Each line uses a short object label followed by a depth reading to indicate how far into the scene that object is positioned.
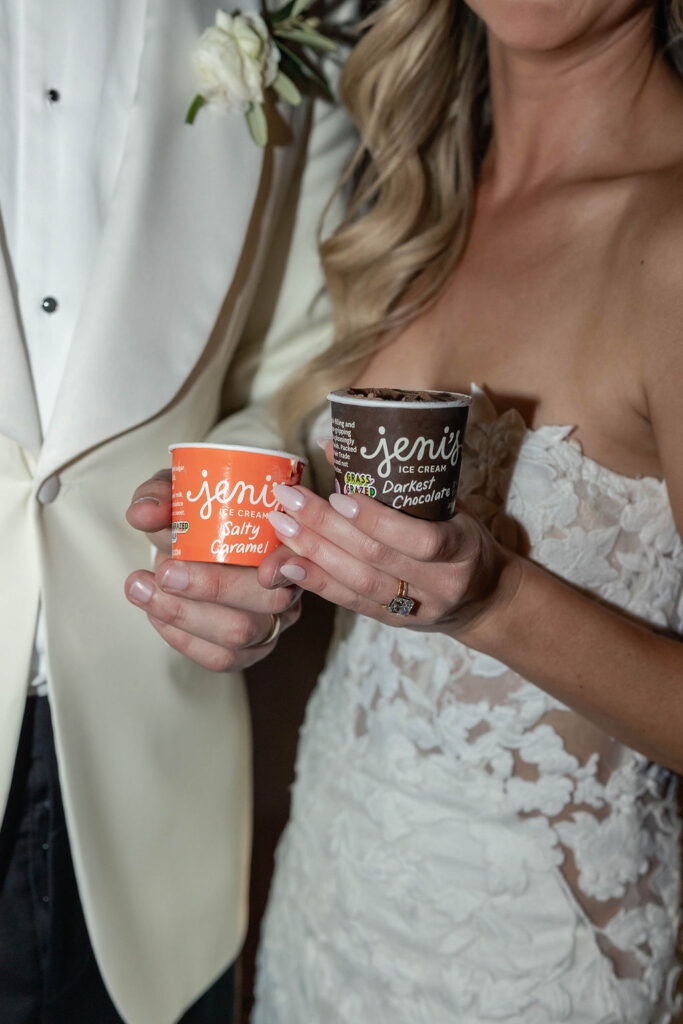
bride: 1.17
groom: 1.24
